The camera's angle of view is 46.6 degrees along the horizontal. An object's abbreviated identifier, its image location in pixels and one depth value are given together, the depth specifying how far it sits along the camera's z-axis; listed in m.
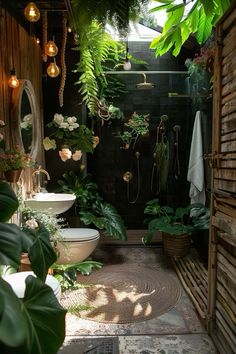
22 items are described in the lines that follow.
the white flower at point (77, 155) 3.05
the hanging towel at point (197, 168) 3.13
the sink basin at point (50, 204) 2.35
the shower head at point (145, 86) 3.36
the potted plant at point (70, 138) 3.04
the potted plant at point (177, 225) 2.91
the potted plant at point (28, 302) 0.58
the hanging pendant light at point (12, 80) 2.06
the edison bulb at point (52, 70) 2.60
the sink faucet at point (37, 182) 2.67
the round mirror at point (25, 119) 2.18
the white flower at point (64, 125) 3.02
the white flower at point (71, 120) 3.03
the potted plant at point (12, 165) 1.90
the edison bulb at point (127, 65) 3.17
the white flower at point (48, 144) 3.07
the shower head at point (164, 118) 3.60
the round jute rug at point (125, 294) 2.06
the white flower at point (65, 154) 2.96
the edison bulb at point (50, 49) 2.43
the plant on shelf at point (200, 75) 2.64
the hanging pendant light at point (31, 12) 2.03
